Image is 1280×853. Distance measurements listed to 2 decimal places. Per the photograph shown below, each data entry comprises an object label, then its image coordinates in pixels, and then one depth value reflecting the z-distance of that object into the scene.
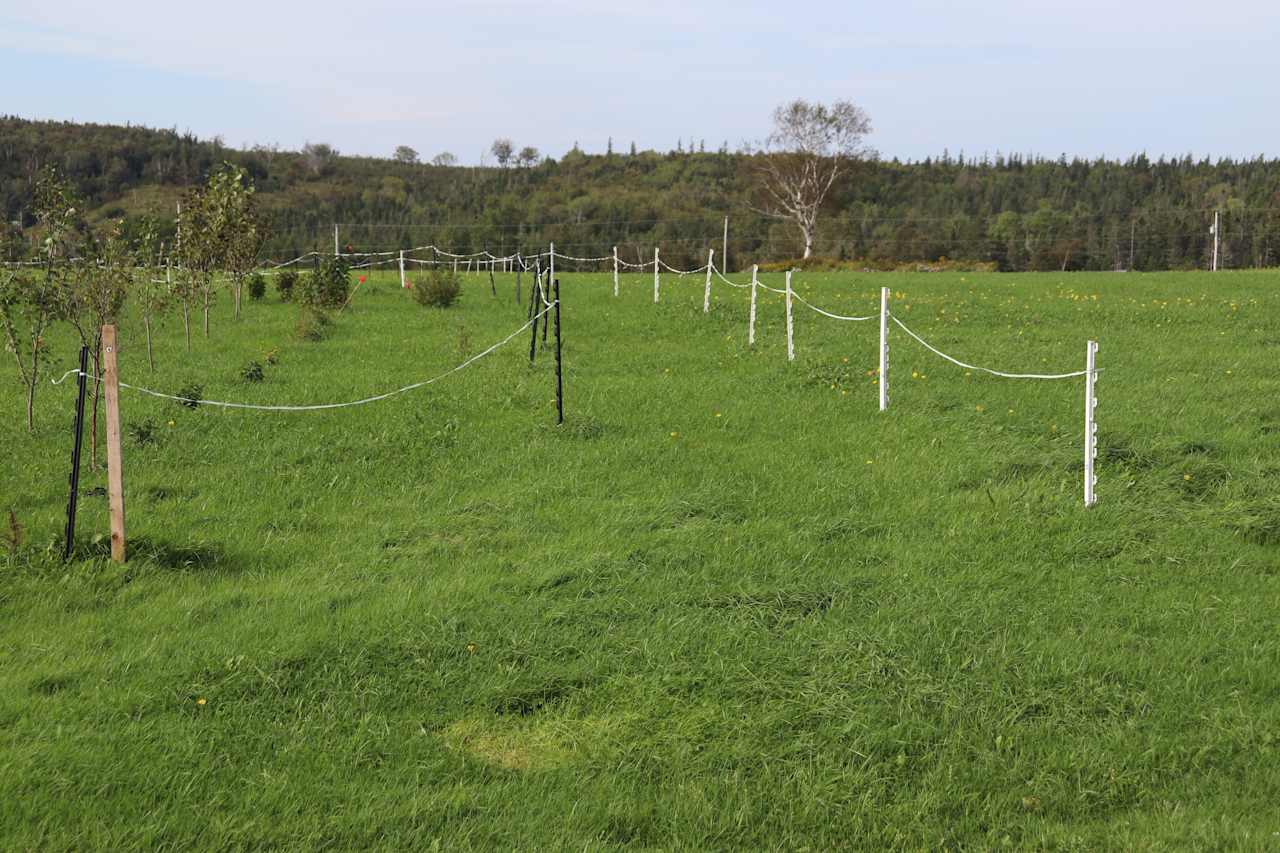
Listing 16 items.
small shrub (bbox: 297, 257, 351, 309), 22.54
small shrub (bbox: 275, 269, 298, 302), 27.20
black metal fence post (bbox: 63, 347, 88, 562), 7.01
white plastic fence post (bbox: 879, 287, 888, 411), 12.05
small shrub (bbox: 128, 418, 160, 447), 10.44
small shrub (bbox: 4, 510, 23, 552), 7.00
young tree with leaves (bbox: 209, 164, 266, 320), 19.69
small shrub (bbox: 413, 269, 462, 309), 25.03
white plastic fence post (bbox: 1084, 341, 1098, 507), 8.38
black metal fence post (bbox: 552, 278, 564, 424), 11.18
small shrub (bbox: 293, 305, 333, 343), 19.03
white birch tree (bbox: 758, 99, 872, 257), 63.28
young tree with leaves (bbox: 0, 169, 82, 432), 11.02
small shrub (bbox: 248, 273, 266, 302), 26.94
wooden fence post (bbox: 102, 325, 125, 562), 6.94
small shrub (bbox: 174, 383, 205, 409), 11.90
